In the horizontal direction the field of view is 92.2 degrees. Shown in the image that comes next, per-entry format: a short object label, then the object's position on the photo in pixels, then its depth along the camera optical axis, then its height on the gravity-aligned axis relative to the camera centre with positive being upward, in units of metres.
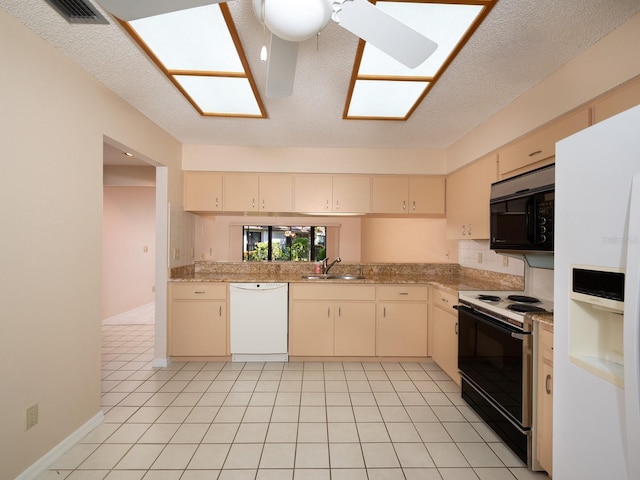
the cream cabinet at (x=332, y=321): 3.28 -0.86
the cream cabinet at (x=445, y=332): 2.69 -0.87
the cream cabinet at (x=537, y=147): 1.81 +0.67
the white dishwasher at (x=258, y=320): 3.26 -0.86
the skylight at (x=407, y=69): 1.45 +1.08
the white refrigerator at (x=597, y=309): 0.85 -0.23
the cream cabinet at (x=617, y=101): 1.50 +0.72
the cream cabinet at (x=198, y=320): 3.24 -0.86
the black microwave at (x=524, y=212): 1.72 +0.18
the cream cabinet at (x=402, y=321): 3.28 -0.86
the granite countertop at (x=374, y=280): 2.97 -0.43
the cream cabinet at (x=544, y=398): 1.59 -0.83
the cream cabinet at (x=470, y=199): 2.75 +0.43
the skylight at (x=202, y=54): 1.53 +1.08
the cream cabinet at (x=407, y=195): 3.65 +0.54
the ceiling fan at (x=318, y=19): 1.04 +0.80
